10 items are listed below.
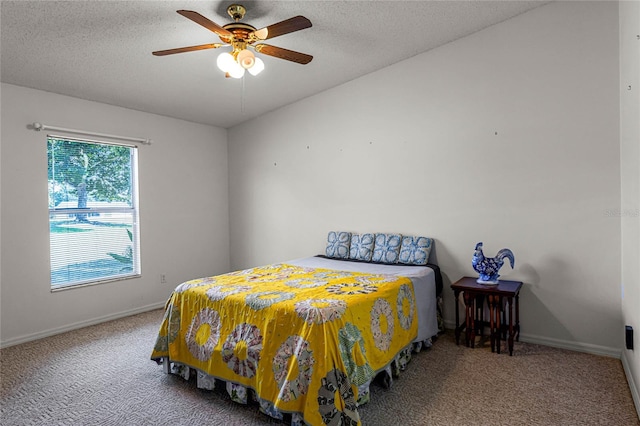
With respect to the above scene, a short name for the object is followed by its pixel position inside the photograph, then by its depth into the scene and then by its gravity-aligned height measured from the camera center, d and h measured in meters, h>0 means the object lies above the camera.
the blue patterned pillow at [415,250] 3.47 -0.43
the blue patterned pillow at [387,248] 3.67 -0.42
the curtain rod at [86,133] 3.44 +0.86
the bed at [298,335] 1.85 -0.78
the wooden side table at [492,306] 2.80 -0.83
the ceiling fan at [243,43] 2.24 +1.14
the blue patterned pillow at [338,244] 4.02 -0.41
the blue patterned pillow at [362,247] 3.85 -0.43
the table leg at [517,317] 3.00 -0.95
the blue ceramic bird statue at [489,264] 2.98 -0.49
